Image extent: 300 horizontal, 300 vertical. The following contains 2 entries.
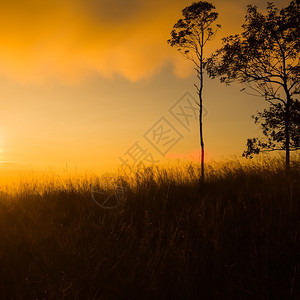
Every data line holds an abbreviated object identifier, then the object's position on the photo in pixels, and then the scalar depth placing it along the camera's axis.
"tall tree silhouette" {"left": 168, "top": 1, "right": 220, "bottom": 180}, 15.11
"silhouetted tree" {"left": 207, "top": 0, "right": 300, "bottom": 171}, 13.77
